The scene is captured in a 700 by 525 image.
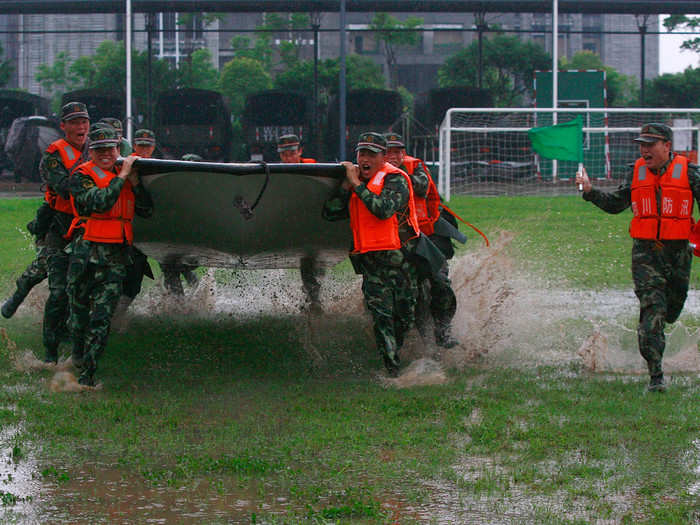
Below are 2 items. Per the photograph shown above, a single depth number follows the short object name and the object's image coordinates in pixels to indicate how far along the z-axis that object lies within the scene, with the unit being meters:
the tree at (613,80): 47.91
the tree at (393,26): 45.28
